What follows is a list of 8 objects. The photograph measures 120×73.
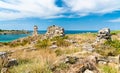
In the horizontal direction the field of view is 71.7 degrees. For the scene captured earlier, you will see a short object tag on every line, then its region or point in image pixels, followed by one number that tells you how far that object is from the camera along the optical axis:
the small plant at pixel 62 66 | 3.53
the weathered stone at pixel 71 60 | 3.97
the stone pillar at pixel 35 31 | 16.62
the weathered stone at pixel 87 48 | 6.70
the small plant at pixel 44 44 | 8.66
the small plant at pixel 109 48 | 6.49
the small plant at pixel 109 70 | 3.70
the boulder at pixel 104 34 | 9.53
